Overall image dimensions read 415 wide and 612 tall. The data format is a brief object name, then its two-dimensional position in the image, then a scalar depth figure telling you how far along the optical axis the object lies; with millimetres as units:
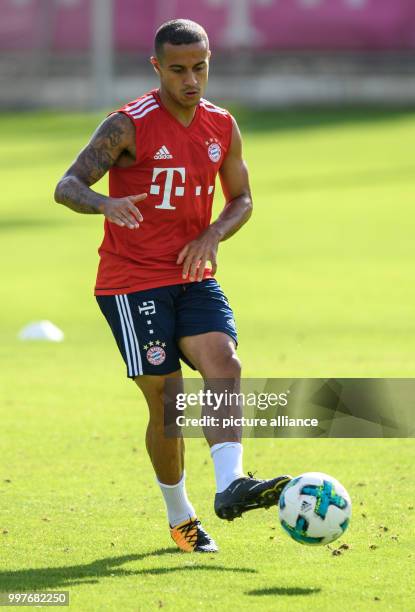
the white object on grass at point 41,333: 32219
